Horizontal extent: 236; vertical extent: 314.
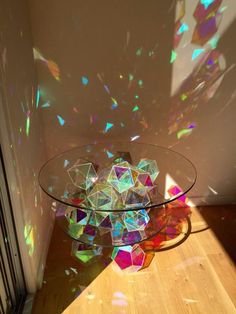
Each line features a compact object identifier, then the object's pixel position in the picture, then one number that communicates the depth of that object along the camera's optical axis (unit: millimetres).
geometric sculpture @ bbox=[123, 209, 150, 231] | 1719
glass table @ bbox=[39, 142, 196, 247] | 1590
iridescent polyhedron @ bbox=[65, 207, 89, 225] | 1753
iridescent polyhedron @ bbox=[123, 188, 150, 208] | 1557
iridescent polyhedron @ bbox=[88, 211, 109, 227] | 1747
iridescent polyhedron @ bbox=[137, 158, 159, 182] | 1721
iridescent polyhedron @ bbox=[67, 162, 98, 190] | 1694
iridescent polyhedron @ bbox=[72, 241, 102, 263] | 1767
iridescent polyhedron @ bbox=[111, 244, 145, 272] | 1700
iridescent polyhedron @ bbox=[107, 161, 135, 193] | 1608
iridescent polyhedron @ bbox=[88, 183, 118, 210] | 1496
